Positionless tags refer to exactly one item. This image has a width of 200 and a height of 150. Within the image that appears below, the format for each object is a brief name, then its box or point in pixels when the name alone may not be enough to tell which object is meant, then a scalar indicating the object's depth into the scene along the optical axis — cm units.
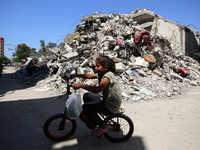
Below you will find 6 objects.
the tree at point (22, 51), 2961
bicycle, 197
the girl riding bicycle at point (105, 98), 177
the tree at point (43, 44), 3542
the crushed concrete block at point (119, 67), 579
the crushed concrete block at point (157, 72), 630
